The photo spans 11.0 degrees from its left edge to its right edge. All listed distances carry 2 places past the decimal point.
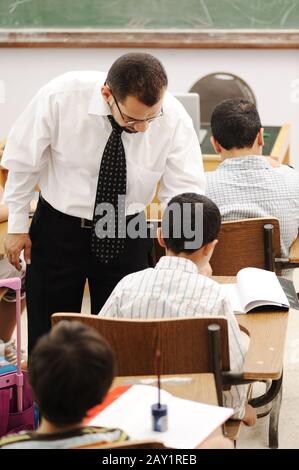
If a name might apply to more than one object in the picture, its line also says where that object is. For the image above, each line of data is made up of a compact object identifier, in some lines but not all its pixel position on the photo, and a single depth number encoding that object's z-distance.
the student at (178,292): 3.90
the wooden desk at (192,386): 3.34
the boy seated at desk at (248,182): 5.71
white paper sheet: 2.91
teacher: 4.74
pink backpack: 4.55
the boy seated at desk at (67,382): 2.43
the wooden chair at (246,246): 5.26
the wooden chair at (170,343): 3.57
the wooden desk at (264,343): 3.66
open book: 4.24
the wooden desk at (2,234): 5.54
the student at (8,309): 5.66
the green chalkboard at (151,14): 10.59
